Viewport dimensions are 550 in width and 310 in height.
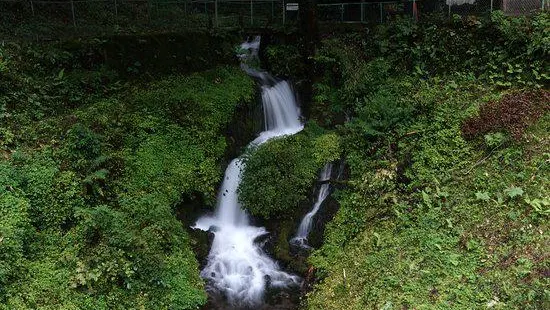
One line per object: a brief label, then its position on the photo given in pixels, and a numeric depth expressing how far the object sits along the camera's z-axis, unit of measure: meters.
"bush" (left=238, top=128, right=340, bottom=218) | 11.55
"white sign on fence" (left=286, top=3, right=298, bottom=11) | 18.03
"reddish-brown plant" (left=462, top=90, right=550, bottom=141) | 10.38
